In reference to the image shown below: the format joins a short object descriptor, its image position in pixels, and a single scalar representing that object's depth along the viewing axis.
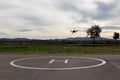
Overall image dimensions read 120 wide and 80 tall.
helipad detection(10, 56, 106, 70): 5.16
